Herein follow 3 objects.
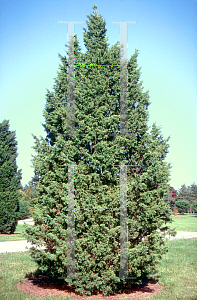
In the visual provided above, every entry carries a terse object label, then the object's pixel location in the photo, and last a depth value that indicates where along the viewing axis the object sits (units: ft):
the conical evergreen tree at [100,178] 18.20
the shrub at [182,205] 172.24
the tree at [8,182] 52.95
